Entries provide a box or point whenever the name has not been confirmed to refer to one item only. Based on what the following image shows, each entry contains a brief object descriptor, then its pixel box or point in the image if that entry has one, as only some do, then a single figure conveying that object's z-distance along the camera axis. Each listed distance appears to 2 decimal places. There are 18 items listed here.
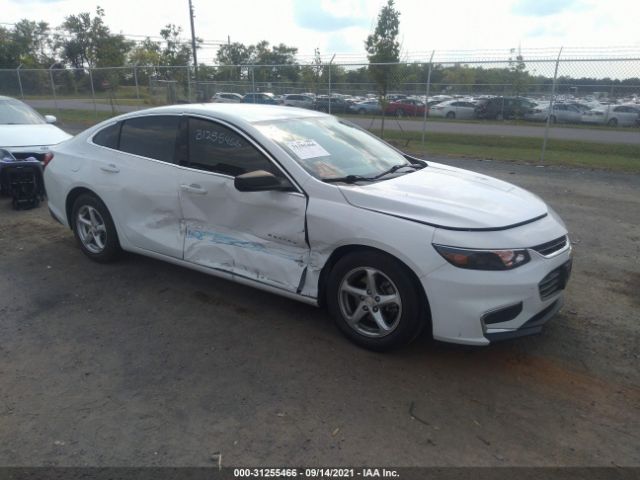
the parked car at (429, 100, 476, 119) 17.11
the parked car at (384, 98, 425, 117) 17.19
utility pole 30.97
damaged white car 3.28
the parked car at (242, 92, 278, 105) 17.50
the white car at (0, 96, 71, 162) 7.96
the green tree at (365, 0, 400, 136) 17.42
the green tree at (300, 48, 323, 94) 15.99
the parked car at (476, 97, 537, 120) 15.70
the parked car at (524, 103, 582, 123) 14.78
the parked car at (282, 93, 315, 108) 16.90
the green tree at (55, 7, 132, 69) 50.98
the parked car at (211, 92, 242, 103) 17.88
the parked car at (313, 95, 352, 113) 16.50
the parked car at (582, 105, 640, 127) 14.09
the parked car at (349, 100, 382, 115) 16.94
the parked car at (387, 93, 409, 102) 16.40
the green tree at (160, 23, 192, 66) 52.97
